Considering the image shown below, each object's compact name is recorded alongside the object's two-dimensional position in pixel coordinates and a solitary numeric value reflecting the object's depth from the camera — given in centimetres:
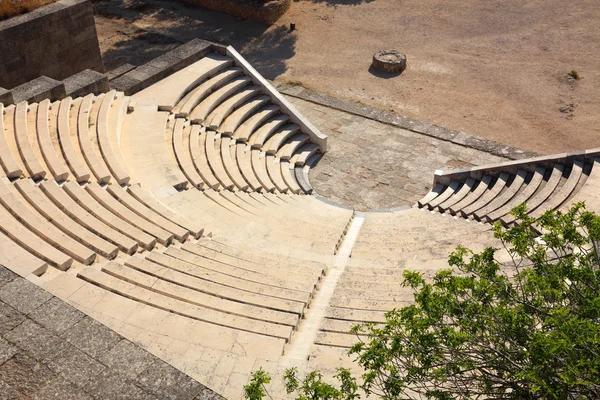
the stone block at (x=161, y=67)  1744
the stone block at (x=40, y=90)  1491
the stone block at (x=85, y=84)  1602
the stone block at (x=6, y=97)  1430
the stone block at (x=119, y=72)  1808
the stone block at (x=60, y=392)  628
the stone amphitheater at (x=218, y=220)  881
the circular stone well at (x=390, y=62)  2197
